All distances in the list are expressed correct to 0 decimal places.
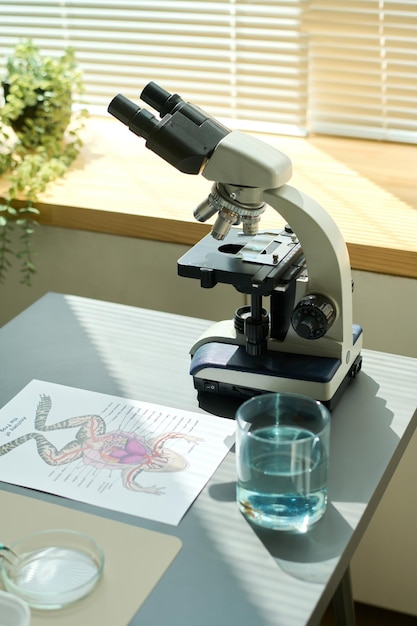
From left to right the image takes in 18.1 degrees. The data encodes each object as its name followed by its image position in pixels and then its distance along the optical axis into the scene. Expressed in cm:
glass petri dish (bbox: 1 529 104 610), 116
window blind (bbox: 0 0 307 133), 233
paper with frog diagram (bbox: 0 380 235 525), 130
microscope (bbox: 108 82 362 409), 136
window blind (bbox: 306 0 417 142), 221
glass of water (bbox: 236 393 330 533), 122
